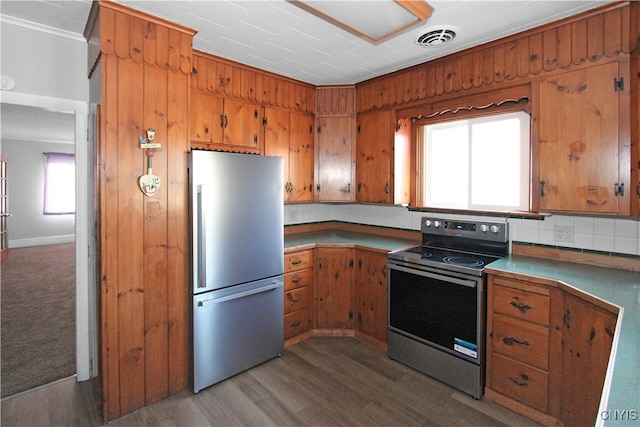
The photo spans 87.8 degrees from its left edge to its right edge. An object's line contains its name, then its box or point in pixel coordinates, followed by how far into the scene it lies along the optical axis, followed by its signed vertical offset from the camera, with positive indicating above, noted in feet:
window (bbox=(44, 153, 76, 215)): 25.21 +1.93
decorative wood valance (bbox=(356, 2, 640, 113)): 6.43 +3.59
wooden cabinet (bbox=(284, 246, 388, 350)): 9.70 -2.56
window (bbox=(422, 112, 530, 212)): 8.71 +1.37
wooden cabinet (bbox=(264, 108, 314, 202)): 10.48 +2.05
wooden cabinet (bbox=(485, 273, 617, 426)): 5.31 -2.60
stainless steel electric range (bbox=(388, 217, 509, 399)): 7.36 -2.19
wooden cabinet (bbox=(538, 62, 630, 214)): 6.41 +1.42
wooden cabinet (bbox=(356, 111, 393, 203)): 10.52 +1.73
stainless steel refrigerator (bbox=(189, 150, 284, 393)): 7.57 -1.32
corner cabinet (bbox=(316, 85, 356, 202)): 11.44 +2.31
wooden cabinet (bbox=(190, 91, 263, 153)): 8.84 +2.44
